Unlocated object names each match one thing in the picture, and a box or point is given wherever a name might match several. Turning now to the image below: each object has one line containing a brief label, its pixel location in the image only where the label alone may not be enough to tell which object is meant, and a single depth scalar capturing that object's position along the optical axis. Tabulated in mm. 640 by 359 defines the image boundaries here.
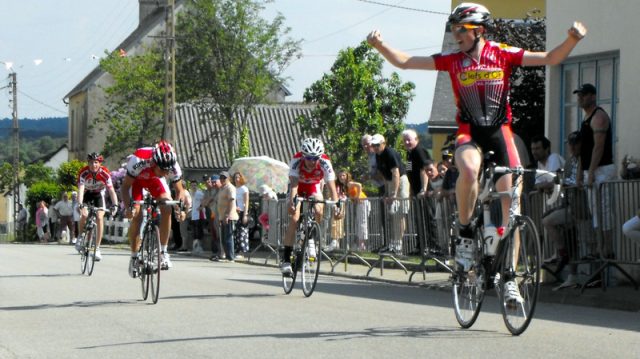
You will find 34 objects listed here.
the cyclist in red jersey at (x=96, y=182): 19620
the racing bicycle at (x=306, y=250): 14367
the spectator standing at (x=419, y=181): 18516
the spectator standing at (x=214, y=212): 27688
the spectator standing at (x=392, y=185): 19484
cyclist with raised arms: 9703
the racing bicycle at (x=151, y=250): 13805
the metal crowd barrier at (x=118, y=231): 44625
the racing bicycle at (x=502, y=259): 9242
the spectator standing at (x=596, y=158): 14773
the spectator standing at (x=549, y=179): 15375
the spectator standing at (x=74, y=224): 45772
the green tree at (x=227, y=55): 71000
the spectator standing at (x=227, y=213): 27016
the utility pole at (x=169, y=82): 46812
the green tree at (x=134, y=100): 71812
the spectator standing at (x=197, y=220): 31873
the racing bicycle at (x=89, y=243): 19562
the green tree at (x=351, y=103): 63125
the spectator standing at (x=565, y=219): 15234
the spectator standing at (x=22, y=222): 68812
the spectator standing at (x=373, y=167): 20047
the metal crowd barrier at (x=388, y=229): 18109
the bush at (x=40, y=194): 67500
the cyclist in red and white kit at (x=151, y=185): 14242
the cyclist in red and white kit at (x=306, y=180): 14641
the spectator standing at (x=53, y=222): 53812
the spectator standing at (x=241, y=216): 28375
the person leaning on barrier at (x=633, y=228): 13875
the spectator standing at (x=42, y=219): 58181
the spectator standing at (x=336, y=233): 21812
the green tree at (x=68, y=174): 65062
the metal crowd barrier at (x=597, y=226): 14469
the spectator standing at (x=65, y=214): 47781
